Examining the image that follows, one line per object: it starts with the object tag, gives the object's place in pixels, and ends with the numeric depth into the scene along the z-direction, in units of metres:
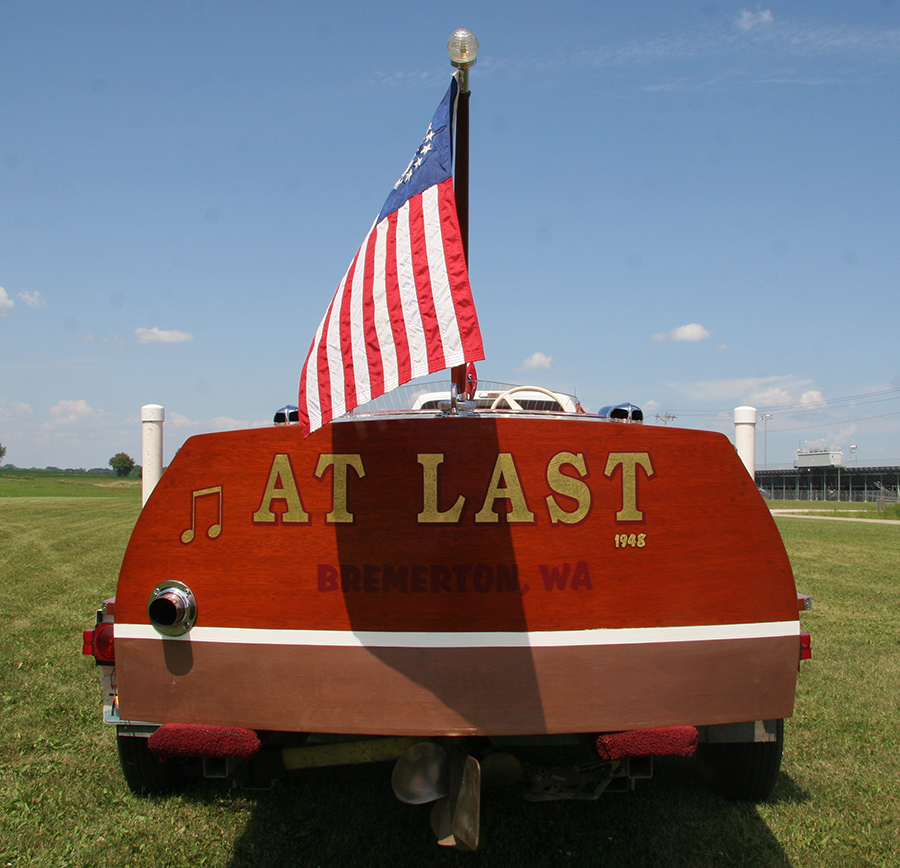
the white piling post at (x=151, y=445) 3.82
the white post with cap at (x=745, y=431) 3.74
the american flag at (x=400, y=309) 2.78
